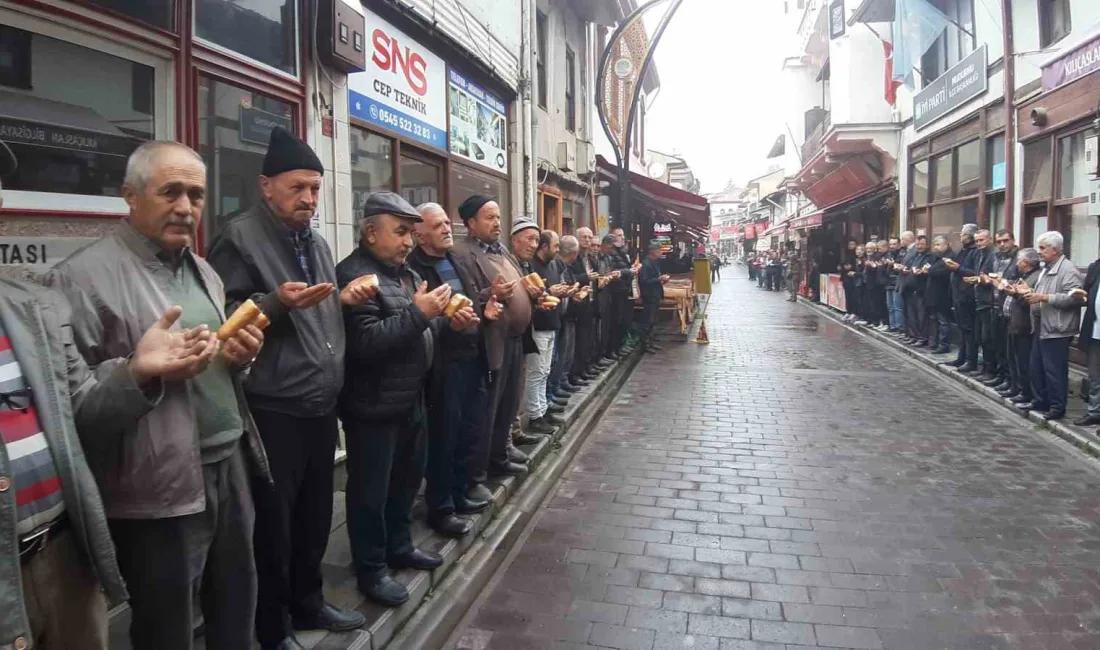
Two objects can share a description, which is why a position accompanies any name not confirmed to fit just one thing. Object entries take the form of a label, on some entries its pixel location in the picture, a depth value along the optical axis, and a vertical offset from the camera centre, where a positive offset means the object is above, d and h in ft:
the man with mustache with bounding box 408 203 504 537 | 14.08 -2.33
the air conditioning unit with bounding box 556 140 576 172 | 44.93 +7.76
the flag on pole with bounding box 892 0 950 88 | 47.06 +16.68
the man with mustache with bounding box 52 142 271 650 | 6.71 -1.39
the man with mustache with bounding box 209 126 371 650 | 9.13 -1.10
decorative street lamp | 41.16 +11.78
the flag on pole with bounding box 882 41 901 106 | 60.95 +16.66
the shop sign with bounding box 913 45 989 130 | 43.52 +12.55
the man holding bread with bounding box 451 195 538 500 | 15.78 -1.07
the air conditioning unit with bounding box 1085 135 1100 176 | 26.91 +4.80
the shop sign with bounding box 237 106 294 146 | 16.07 +3.45
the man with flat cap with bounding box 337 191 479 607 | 10.78 -1.59
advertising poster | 29.07 +6.67
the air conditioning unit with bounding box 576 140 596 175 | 51.78 +8.77
